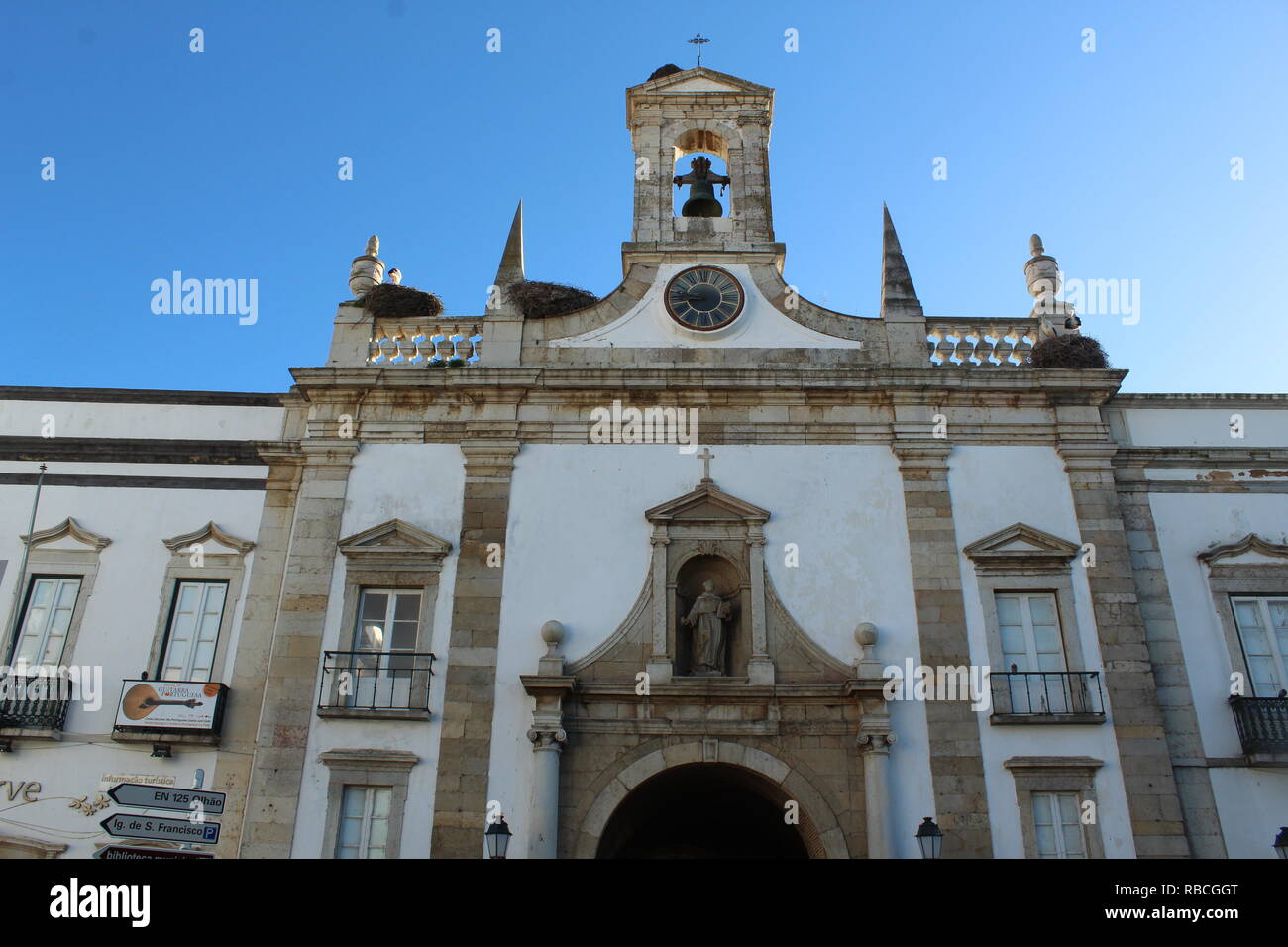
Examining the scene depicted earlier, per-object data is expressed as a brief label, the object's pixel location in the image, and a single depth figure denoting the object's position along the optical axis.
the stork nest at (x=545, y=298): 14.13
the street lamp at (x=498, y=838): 10.51
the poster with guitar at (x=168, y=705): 11.87
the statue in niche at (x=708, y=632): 12.00
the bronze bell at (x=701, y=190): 15.47
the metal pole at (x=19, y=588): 12.59
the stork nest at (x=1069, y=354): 13.60
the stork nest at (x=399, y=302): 14.28
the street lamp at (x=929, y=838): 10.33
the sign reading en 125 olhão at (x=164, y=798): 10.62
